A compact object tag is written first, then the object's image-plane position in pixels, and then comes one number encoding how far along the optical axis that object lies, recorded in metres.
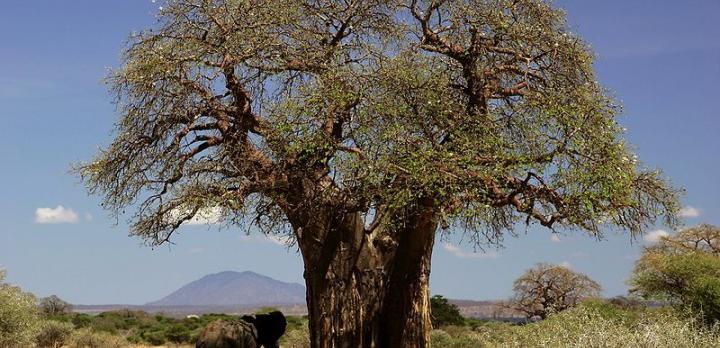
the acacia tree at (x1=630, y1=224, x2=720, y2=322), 28.28
